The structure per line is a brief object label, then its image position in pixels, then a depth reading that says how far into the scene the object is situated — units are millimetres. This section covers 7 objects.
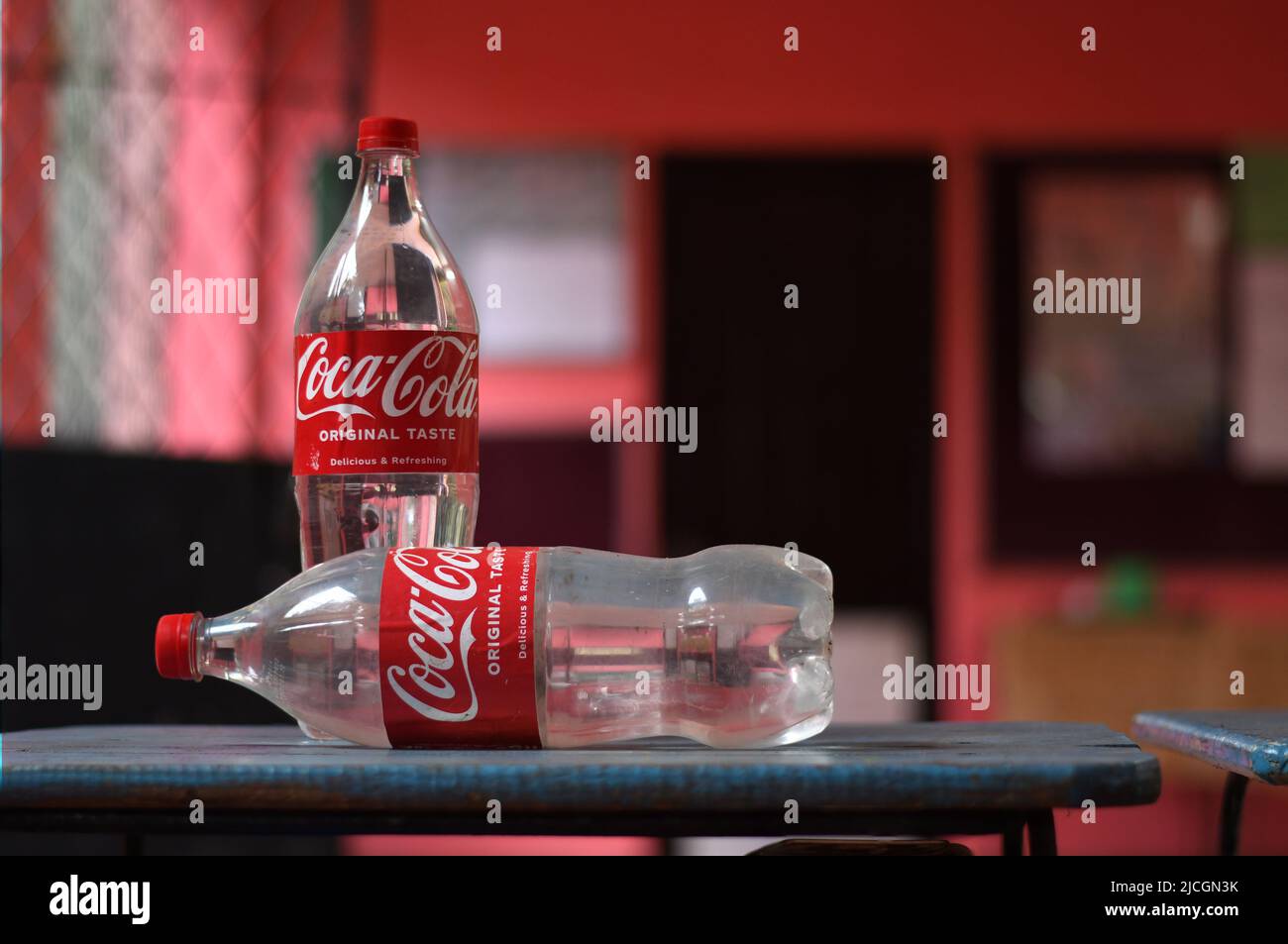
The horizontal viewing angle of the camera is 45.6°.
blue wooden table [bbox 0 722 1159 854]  702
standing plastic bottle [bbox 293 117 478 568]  899
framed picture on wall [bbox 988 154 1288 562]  4594
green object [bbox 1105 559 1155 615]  4344
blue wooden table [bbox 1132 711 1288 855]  802
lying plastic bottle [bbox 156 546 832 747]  774
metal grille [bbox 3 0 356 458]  2938
